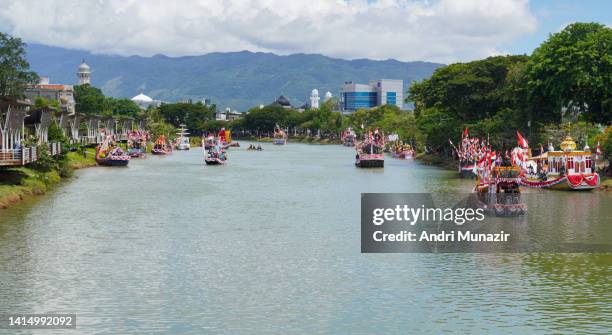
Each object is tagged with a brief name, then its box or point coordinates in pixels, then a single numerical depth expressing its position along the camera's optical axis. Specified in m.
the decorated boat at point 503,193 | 46.09
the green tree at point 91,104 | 188.62
